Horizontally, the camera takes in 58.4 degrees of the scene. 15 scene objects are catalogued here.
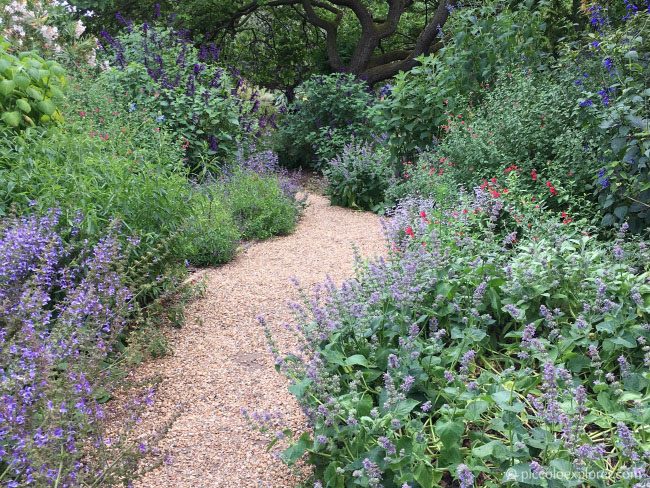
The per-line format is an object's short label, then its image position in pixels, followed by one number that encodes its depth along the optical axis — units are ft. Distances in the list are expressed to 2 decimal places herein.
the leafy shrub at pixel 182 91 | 22.52
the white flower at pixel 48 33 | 27.32
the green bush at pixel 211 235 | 15.65
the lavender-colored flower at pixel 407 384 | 6.04
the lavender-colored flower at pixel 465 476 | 5.05
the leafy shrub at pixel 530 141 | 14.30
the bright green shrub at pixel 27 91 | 13.94
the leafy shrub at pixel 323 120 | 30.83
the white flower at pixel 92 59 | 28.27
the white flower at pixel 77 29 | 30.40
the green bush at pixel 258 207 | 19.43
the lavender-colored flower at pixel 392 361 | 6.44
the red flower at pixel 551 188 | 13.62
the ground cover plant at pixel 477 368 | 5.98
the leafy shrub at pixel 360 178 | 24.57
